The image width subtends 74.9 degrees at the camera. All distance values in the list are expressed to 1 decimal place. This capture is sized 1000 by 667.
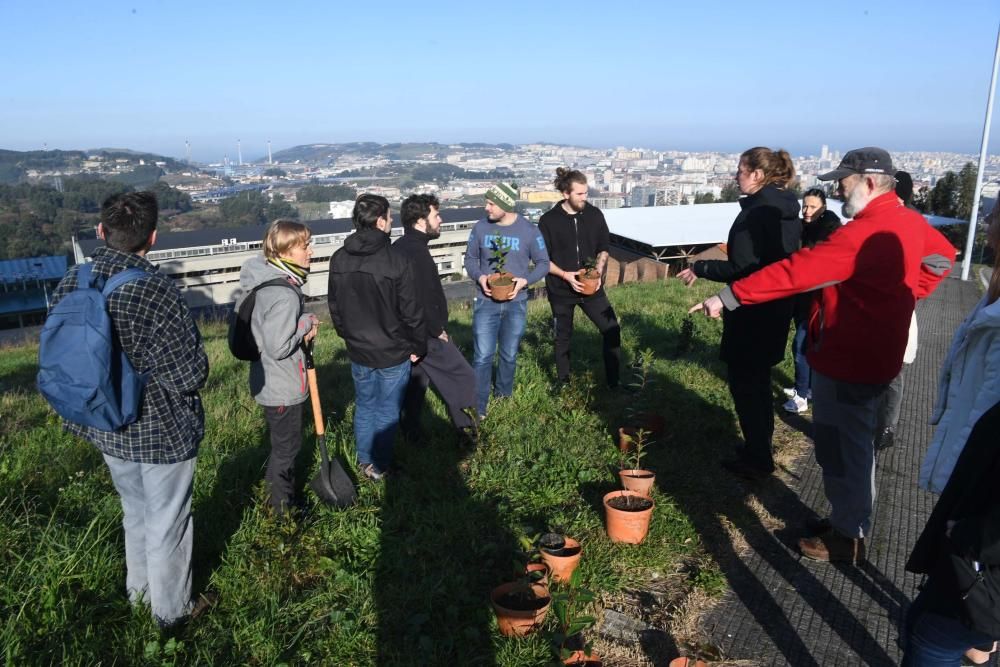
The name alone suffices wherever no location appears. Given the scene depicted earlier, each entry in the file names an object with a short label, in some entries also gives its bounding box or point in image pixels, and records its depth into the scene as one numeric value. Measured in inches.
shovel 156.5
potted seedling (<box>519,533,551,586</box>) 121.5
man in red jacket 125.0
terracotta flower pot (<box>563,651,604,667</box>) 104.6
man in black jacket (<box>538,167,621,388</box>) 238.5
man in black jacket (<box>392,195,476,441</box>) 195.0
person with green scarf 140.3
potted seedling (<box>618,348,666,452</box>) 190.9
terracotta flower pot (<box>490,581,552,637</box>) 112.8
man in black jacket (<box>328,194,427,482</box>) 164.9
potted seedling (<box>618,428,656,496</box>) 155.6
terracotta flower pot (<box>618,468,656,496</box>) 155.6
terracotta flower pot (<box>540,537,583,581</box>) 126.5
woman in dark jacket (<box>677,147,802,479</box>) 164.6
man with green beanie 223.0
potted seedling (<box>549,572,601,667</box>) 104.3
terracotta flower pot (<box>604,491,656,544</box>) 143.2
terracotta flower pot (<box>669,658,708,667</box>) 100.6
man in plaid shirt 101.7
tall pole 582.2
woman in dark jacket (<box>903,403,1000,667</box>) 73.2
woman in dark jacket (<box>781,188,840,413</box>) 231.8
